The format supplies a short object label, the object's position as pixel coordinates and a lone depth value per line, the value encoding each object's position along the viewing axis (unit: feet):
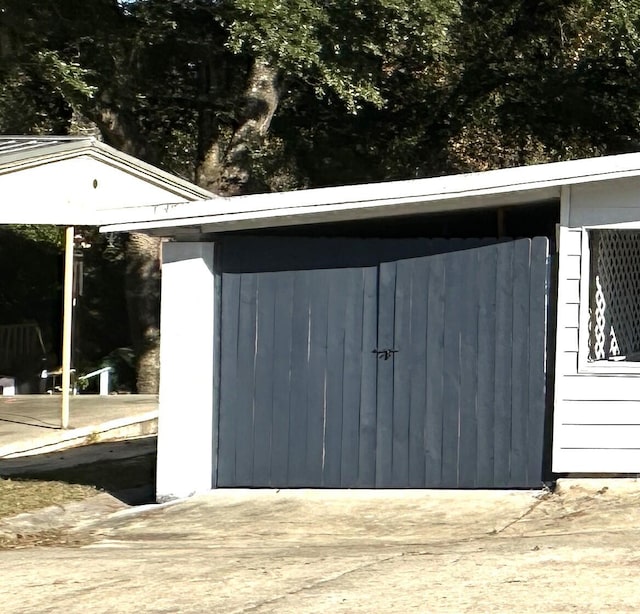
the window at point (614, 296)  29.94
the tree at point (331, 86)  52.11
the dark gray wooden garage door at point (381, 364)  29.07
